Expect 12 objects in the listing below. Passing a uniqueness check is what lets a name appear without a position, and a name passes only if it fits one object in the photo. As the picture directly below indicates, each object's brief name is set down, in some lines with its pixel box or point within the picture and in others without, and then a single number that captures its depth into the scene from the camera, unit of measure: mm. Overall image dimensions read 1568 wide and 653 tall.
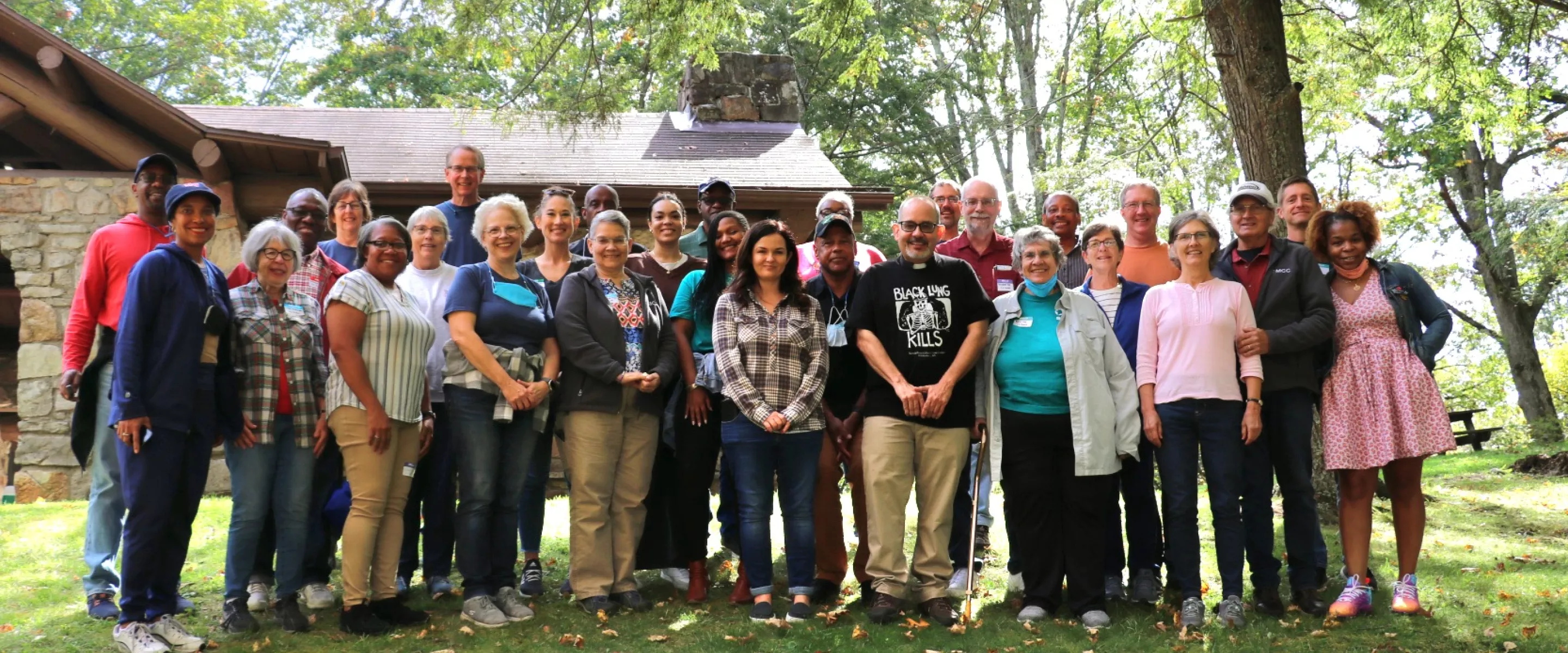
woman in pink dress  4727
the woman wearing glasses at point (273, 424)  4344
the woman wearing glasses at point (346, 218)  5301
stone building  8352
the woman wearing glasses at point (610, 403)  4758
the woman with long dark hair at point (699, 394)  5023
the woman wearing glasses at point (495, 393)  4590
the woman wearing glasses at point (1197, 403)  4617
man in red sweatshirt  4488
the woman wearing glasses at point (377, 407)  4336
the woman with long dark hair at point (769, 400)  4738
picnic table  16578
